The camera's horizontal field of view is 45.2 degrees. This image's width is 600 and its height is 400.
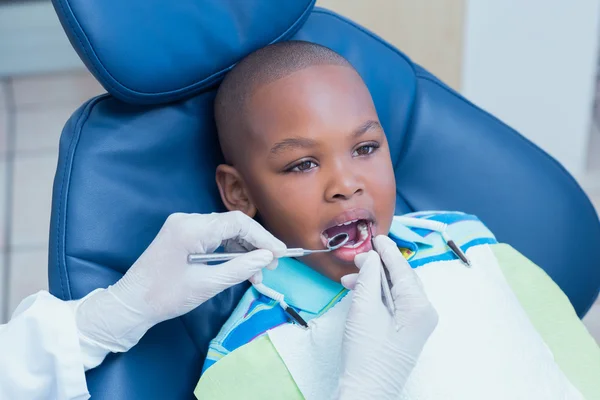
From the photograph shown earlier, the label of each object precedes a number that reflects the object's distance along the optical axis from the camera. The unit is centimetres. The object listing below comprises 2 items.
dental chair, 104
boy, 104
